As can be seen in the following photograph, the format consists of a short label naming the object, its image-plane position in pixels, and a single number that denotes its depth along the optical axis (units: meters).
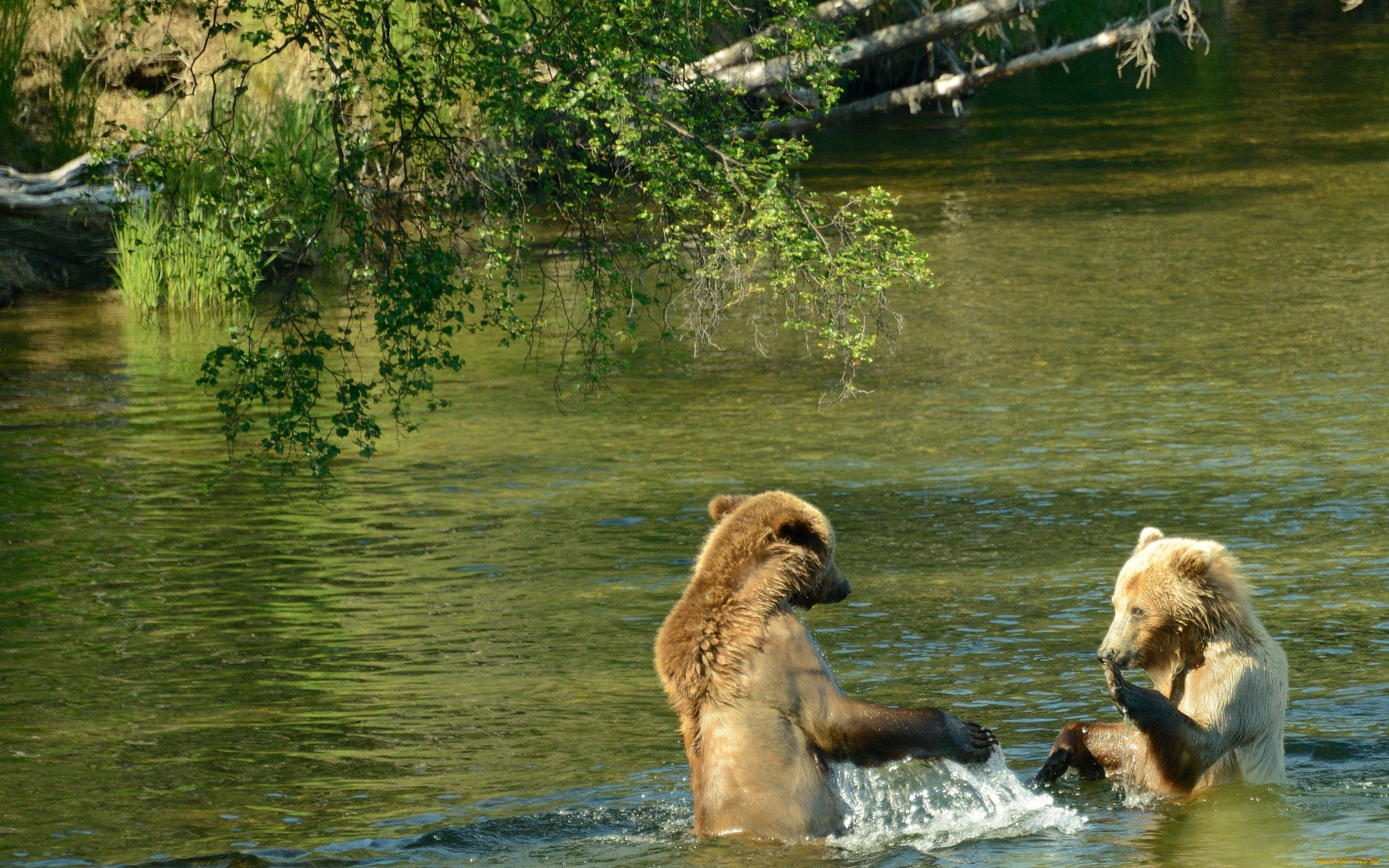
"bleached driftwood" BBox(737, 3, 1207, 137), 49.19
